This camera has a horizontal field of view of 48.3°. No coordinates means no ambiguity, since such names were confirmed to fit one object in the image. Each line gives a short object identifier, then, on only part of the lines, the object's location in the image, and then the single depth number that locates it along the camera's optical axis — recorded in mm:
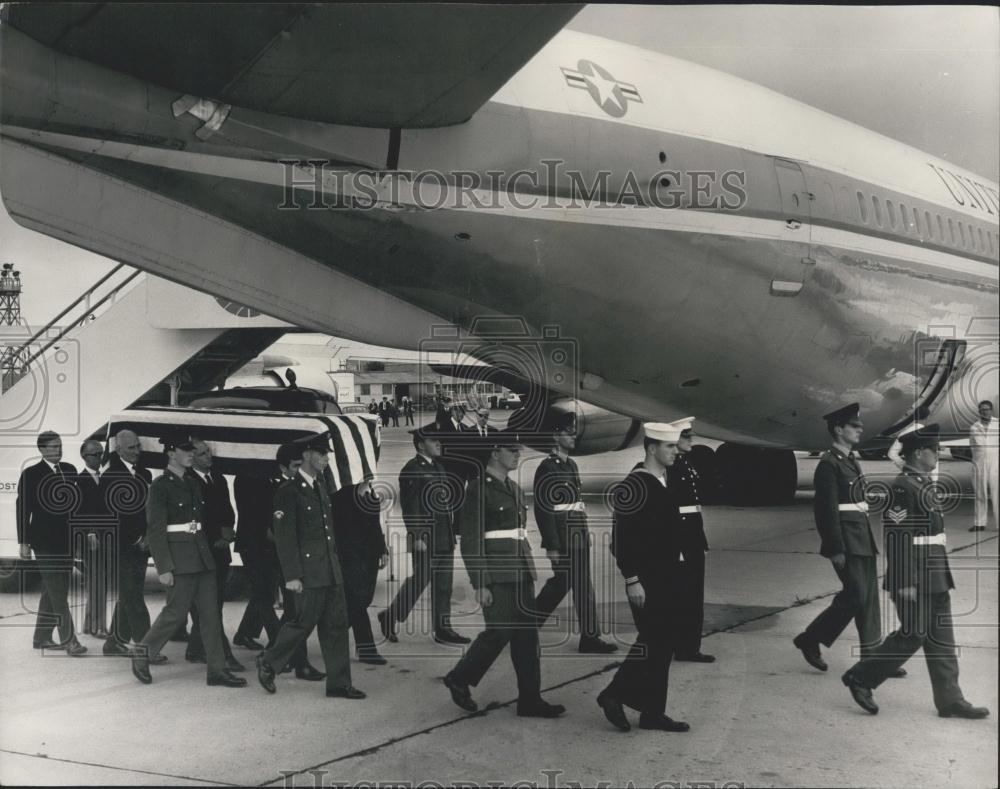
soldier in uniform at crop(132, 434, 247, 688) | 7008
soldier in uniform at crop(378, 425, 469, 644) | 7961
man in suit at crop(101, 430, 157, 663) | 7828
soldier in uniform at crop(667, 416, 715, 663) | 7254
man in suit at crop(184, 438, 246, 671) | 7555
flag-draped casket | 8414
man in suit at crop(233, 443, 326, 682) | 7788
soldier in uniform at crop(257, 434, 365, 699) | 6691
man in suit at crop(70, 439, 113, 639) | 8242
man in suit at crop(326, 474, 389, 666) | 7551
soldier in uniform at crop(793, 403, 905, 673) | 6820
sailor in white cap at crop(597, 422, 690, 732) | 6043
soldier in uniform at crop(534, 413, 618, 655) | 7551
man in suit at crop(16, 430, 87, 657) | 8031
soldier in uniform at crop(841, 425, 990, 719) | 6113
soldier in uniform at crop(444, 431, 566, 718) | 6207
